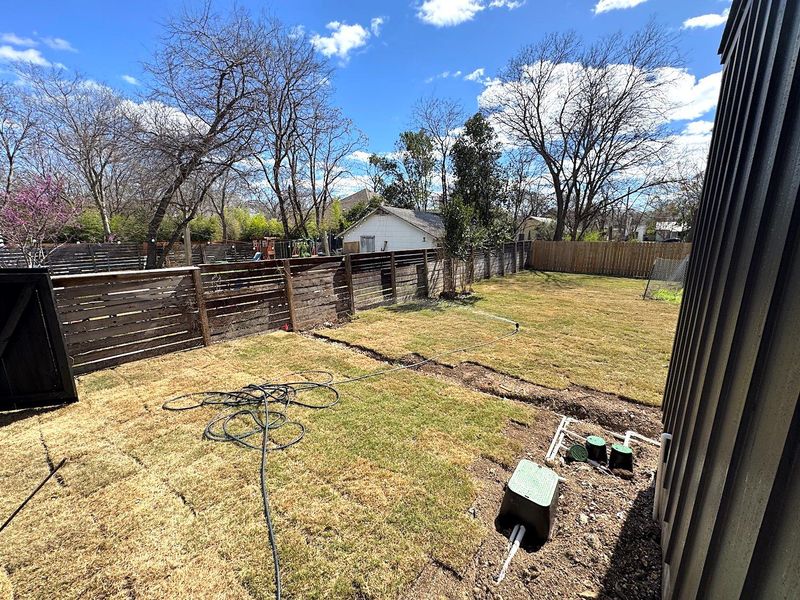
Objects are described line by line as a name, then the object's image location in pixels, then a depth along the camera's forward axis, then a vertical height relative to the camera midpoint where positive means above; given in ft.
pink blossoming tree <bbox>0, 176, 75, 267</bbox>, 39.93 +2.73
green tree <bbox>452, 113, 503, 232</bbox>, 39.14 +8.73
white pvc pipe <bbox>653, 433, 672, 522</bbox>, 6.87 -5.23
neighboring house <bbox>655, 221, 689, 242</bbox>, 129.79 +2.59
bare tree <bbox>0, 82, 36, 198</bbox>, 52.01 +18.04
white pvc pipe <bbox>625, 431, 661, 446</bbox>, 9.62 -5.94
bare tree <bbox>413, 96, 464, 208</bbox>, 78.32 +26.67
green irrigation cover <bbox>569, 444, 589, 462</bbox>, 8.72 -5.74
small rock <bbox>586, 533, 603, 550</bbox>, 6.37 -5.92
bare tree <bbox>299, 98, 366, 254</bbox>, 55.06 +17.72
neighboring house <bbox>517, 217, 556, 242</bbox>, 112.98 +3.69
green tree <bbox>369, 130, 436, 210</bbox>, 89.86 +18.51
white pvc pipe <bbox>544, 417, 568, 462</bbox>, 8.91 -5.88
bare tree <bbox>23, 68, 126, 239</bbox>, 55.83 +22.41
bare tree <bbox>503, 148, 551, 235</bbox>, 70.23 +11.72
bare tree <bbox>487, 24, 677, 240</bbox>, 53.88 +22.25
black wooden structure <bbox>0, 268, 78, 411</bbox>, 10.69 -3.59
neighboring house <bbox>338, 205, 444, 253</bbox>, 62.65 +1.49
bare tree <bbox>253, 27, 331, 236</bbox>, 43.27 +21.17
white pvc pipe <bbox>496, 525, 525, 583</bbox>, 5.76 -5.80
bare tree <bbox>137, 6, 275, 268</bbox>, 32.55 +14.47
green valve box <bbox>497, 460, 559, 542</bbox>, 6.34 -5.16
